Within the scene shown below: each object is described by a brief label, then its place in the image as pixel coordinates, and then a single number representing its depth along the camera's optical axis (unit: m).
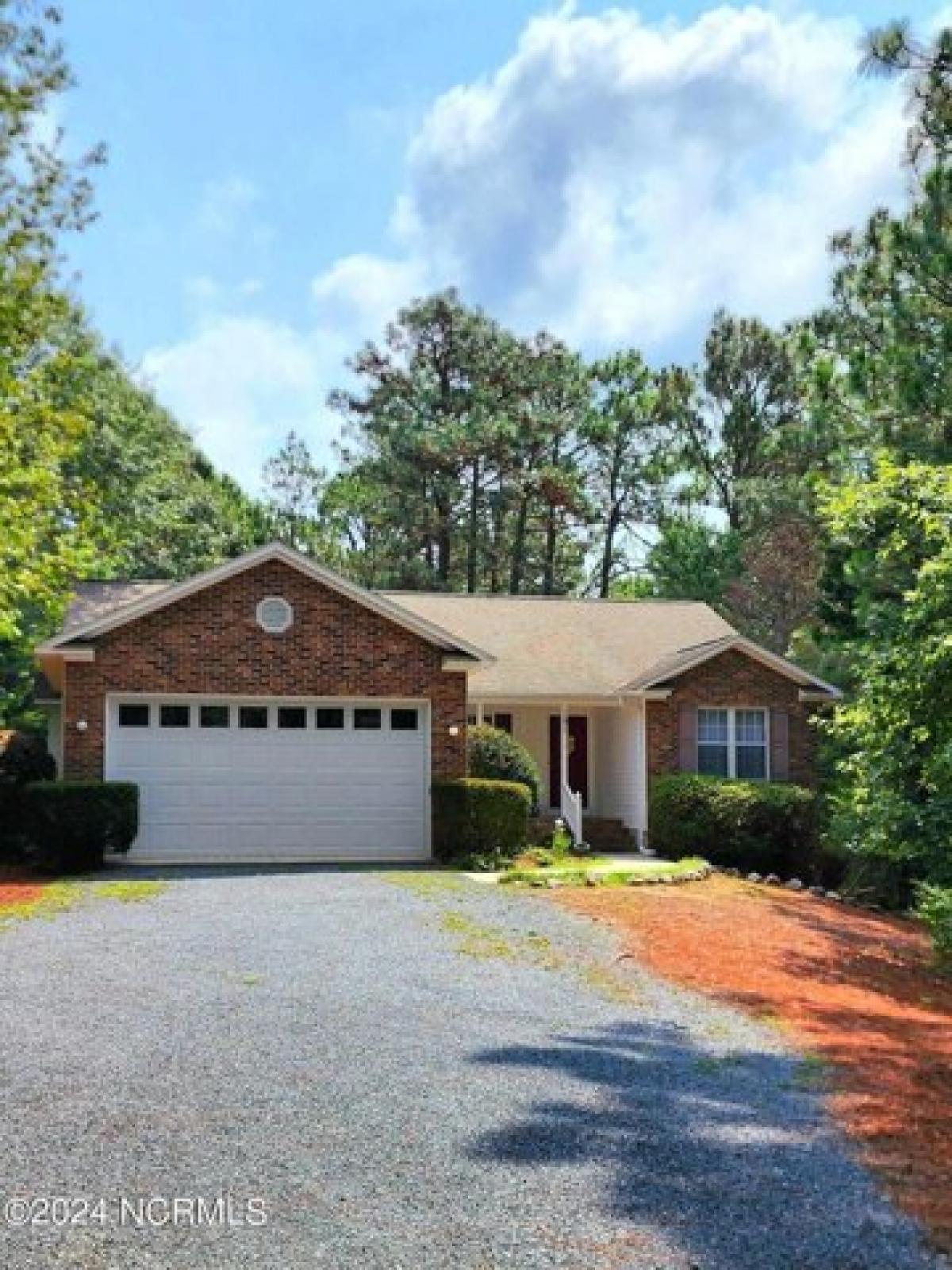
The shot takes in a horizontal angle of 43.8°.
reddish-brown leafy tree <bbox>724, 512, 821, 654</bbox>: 33.50
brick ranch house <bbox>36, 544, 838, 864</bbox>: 16.78
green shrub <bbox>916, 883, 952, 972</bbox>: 10.55
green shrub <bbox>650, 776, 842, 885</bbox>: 18.81
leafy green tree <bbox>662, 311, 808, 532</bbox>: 41.50
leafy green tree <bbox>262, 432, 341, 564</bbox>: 43.09
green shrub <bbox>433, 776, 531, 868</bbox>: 16.97
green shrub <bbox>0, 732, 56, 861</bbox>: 16.55
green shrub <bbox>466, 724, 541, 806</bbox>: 18.78
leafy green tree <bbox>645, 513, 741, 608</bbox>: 38.78
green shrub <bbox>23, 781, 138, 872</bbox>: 15.51
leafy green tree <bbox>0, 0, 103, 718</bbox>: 14.75
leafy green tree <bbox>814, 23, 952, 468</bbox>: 13.91
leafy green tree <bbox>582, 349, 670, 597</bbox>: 40.69
